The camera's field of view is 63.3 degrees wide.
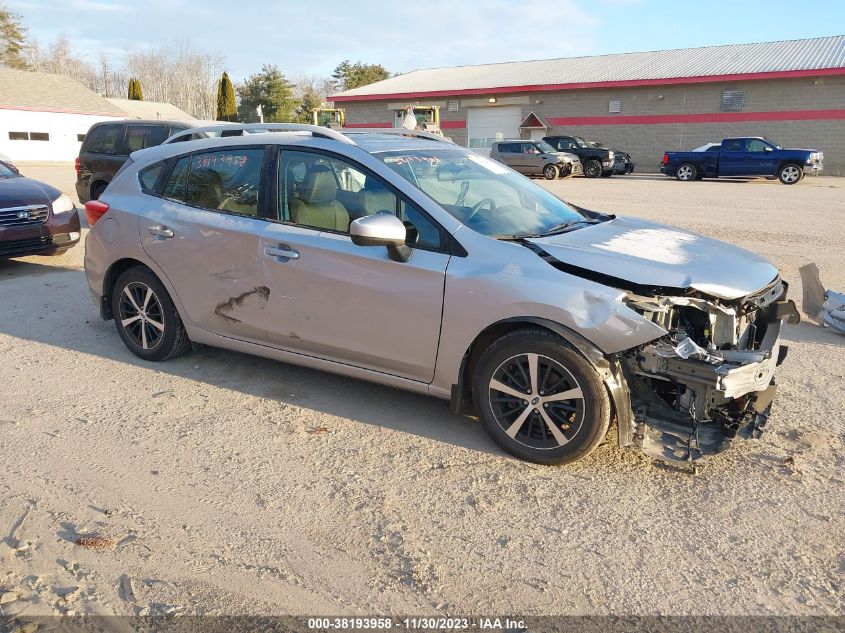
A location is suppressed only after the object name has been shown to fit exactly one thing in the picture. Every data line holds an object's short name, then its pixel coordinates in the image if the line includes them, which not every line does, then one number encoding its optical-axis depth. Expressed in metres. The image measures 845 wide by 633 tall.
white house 44.28
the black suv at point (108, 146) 11.58
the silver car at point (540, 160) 27.50
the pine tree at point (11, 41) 72.44
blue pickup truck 24.34
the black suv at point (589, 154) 29.20
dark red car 8.24
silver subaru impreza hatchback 3.54
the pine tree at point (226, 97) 62.56
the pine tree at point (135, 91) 72.31
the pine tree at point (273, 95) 61.88
